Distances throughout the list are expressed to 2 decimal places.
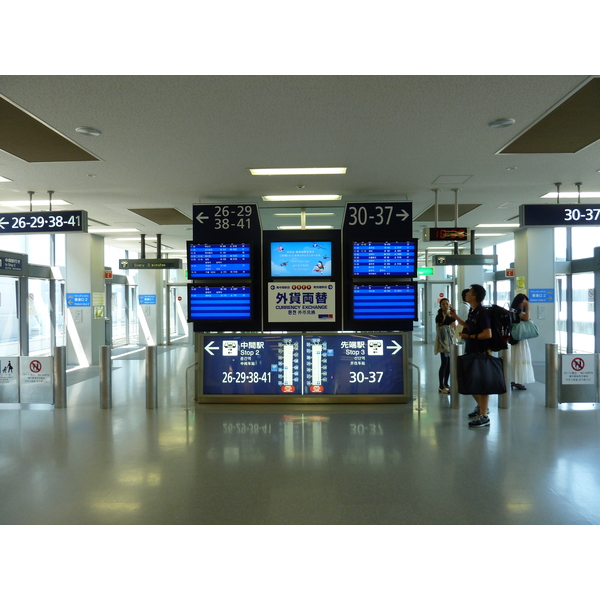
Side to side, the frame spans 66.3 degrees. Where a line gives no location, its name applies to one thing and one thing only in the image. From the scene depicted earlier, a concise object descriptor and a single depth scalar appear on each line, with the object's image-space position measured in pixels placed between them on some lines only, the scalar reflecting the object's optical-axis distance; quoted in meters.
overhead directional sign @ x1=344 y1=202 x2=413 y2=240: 7.44
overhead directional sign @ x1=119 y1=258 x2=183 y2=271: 10.89
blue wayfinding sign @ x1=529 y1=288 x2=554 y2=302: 11.10
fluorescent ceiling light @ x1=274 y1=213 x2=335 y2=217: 10.06
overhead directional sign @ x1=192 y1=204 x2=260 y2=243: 7.60
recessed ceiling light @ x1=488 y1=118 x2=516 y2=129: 4.49
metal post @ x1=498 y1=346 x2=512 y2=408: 6.98
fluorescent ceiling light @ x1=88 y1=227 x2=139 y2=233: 11.57
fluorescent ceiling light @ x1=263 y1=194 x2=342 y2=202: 8.00
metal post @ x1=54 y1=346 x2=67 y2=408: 7.34
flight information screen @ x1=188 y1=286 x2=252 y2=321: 7.43
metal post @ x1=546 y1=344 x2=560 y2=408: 7.06
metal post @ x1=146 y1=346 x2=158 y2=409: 7.20
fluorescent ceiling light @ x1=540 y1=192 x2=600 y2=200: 8.02
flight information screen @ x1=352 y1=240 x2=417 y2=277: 7.35
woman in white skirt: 8.25
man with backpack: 5.72
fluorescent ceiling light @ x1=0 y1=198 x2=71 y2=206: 8.29
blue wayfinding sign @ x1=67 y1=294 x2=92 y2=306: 12.05
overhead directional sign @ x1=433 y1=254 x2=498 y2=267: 9.09
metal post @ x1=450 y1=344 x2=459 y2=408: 7.06
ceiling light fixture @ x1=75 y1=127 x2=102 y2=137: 4.64
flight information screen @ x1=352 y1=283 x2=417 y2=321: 7.31
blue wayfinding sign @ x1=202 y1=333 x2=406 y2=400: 7.52
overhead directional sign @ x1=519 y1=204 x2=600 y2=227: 6.09
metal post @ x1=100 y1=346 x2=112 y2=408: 7.26
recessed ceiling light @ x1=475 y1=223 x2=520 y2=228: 11.48
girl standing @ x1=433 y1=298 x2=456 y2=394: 7.86
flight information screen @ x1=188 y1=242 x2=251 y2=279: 7.43
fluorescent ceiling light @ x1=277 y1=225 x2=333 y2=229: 11.78
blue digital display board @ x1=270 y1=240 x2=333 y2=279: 7.52
